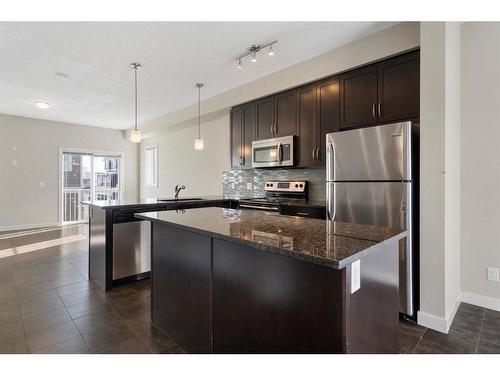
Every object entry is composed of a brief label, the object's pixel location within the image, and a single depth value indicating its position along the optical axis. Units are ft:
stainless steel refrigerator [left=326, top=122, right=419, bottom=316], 7.54
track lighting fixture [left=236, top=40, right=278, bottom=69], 9.93
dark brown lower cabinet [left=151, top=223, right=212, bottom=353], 5.49
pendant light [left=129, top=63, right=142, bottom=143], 11.58
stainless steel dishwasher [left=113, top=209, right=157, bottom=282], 9.96
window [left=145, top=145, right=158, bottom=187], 24.68
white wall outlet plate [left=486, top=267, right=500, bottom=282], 8.35
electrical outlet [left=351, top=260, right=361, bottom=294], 3.61
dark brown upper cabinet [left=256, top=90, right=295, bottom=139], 12.40
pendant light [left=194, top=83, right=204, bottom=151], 13.09
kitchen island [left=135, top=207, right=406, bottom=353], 3.58
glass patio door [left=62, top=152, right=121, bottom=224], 23.34
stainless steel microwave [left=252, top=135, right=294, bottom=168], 12.32
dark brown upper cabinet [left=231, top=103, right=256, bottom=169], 14.29
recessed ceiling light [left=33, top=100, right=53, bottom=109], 16.47
